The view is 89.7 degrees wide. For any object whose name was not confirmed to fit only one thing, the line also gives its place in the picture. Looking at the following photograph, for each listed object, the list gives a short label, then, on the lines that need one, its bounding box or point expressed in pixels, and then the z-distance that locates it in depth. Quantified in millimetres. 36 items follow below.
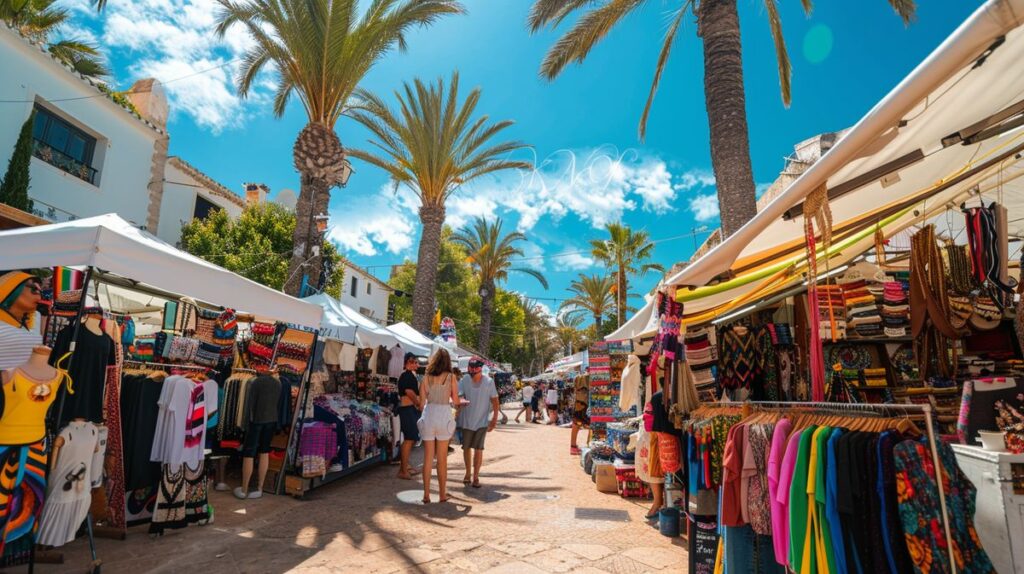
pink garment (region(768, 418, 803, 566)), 2668
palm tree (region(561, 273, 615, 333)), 31422
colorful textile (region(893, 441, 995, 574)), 2135
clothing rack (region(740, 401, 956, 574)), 2115
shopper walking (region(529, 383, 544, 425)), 24672
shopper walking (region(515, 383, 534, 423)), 22453
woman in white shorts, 6594
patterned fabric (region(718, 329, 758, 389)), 5070
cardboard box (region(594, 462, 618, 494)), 7707
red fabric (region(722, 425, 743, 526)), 3109
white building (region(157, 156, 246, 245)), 18141
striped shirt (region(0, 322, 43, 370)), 3941
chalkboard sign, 3760
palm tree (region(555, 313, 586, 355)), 54612
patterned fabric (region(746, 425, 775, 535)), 2957
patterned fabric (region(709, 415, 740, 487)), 3524
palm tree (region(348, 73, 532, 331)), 16578
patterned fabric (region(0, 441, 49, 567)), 3459
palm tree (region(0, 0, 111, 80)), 13594
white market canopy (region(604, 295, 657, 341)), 7362
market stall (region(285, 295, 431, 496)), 6918
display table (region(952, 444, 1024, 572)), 2193
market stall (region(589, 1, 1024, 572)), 2279
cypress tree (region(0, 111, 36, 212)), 10766
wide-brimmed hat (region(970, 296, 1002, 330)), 4016
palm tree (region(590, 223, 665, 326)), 26500
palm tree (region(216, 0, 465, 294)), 11289
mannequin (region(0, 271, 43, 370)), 4004
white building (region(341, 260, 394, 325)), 31125
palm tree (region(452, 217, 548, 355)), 29891
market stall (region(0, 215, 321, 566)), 3945
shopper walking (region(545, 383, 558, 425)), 22422
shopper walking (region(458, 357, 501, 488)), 7703
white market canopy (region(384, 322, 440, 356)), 11940
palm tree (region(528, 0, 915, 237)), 7652
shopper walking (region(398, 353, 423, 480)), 8336
